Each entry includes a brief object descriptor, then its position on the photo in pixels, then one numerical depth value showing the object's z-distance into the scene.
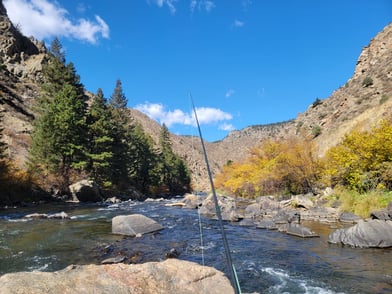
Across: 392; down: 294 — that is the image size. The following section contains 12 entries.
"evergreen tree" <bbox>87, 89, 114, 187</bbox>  42.20
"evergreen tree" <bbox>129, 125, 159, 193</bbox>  60.78
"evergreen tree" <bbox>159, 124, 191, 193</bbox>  77.69
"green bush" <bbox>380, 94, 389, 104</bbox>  40.10
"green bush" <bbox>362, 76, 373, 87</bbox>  52.88
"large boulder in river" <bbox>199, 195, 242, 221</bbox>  20.98
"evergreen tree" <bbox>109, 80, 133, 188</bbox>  51.28
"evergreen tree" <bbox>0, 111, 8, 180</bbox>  27.94
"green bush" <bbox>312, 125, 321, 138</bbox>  55.82
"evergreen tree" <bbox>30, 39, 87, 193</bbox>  35.16
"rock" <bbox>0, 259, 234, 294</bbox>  4.03
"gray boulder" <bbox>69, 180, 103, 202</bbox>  34.38
